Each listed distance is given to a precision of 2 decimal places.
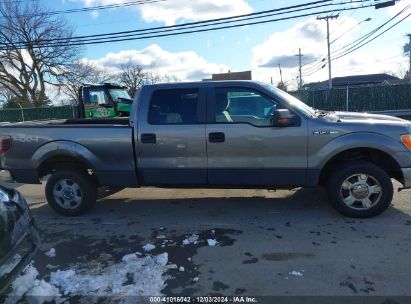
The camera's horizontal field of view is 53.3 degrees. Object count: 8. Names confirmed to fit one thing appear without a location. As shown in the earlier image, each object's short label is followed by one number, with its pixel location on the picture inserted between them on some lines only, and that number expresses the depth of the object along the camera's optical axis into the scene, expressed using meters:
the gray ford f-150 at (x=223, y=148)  5.22
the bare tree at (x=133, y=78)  62.31
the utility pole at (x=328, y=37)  45.28
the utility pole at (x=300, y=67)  63.06
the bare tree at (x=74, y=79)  41.00
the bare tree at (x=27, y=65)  38.03
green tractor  14.12
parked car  3.13
